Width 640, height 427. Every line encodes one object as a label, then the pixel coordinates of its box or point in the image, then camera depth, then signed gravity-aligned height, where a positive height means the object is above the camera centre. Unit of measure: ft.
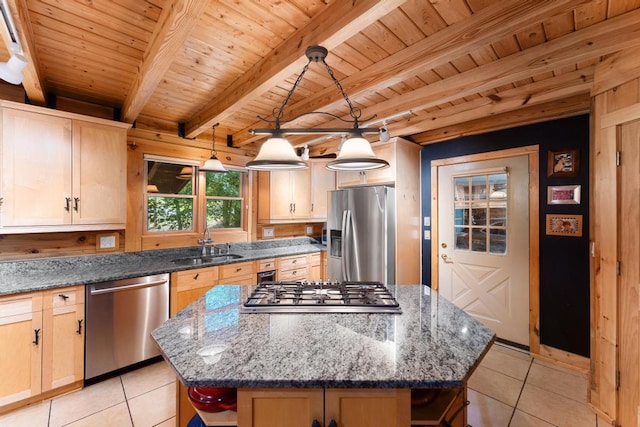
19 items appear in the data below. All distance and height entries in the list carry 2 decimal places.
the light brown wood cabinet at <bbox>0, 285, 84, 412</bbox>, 6.35 -3.19
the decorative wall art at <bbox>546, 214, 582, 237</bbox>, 8.39 -0.36
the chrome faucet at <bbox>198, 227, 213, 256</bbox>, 10.91 -1.04
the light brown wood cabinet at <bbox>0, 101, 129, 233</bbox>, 6.95 +1.17
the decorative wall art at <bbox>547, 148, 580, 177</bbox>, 8.42 +1.59
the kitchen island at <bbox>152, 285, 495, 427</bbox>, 3.07 -1.81
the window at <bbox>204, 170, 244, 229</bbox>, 11.81 +0.66
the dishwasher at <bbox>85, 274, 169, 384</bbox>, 7.39 -3.06
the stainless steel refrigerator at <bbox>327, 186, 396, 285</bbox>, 10.44 -0.81
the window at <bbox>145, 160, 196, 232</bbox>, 10.36 +0.66
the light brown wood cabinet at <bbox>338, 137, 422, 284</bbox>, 10.77 +0.88
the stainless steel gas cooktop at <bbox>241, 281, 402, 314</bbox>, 4.98 -1.69
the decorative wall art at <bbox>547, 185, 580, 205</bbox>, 8.40 +0.60
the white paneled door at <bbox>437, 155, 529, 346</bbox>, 9.50 -1.03
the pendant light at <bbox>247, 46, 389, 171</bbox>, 4.91 +1.17
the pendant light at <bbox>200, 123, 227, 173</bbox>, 9.29 +1.61
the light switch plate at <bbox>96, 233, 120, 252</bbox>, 8.89 -0.92
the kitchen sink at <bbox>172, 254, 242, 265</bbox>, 9.90 -1.76
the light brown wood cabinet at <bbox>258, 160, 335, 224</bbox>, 12.77 +0.95
